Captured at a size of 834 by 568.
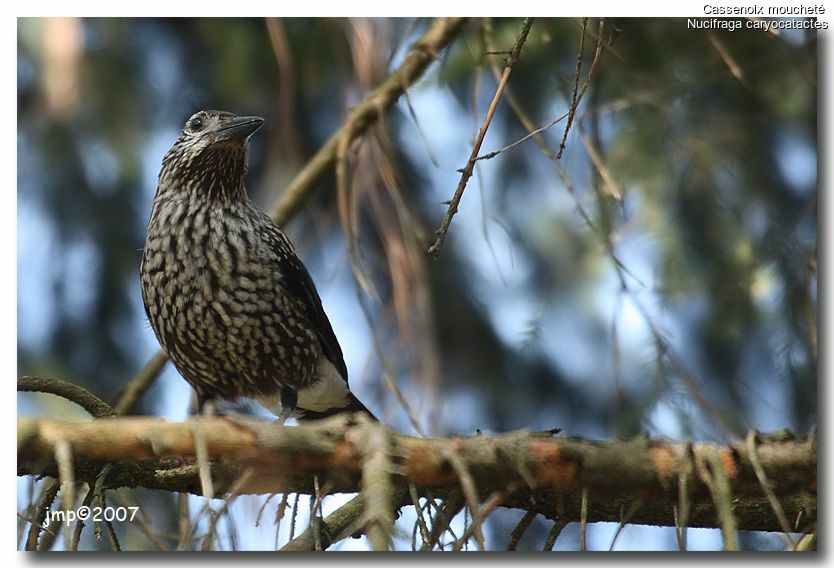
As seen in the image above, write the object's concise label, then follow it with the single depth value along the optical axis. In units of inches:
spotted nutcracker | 228.4
